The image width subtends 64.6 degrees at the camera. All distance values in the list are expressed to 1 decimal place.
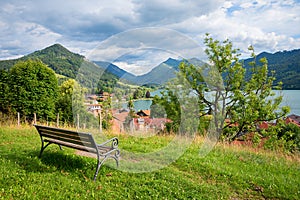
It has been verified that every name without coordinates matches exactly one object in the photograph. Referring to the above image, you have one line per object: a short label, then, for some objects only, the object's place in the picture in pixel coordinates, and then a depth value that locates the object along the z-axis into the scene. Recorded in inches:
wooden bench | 161.6
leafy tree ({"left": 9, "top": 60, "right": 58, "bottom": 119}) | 624.1
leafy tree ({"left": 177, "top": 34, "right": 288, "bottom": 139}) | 596.7
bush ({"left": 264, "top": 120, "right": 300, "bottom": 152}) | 576.8
